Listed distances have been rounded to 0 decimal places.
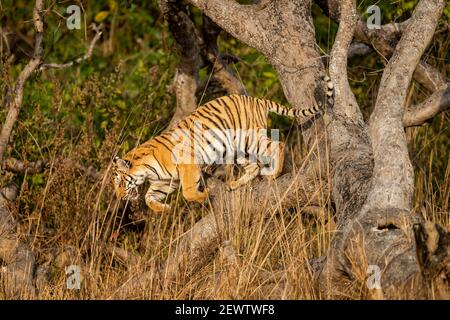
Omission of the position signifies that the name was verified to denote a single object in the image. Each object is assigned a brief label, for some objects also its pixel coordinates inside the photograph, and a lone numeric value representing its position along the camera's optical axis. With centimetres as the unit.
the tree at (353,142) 920
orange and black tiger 1261
